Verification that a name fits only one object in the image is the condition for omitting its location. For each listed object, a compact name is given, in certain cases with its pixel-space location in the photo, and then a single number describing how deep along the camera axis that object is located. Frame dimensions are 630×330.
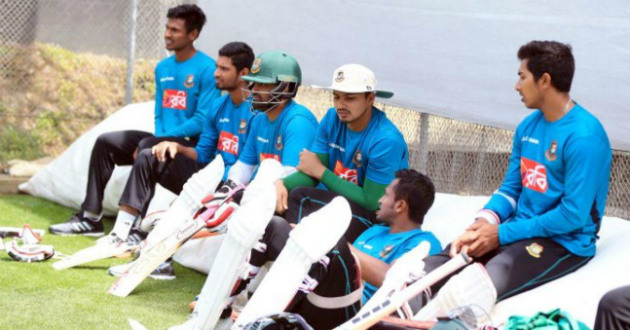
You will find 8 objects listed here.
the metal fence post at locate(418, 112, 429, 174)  9.91
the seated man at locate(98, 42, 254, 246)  10.23
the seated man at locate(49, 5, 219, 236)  11.52
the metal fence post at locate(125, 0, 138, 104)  14.87
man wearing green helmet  9.05
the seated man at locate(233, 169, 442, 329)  6.83
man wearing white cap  8.15
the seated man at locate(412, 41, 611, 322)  6.67
